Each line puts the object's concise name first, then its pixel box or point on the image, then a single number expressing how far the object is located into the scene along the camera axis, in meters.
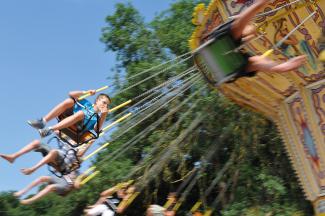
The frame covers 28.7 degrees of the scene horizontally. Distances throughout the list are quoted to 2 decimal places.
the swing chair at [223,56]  4.97
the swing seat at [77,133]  7.03
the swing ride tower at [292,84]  6.80
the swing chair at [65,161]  7.02
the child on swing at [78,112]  6.82
